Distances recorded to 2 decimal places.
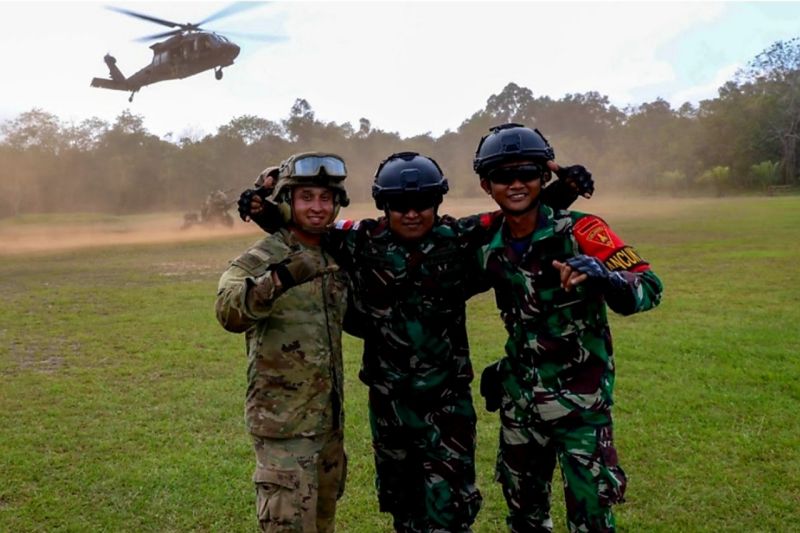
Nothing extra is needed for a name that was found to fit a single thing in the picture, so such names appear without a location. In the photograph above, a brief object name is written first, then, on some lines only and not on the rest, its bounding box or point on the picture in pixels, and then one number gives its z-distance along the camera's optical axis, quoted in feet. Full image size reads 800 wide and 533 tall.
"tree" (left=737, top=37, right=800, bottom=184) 201.46
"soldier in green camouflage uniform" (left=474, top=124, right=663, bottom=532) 10.84
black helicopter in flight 92.38
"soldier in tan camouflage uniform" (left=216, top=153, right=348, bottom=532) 10.78
